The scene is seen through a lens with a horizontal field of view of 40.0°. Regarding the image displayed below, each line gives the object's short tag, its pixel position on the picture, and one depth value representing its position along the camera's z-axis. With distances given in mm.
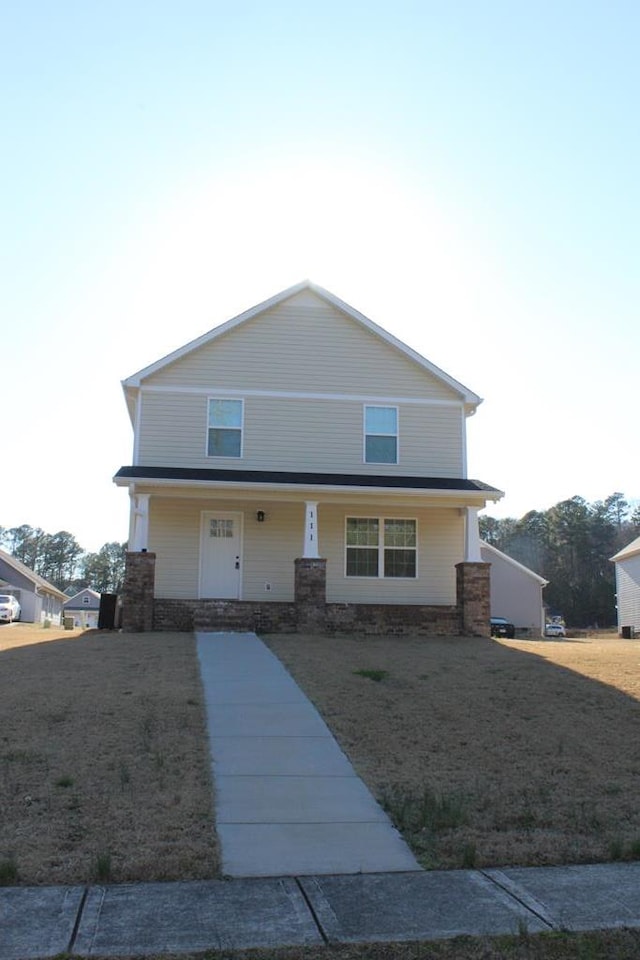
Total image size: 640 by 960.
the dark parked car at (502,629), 33000
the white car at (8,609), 37956
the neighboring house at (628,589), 37909
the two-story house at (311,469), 19328
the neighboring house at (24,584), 48688
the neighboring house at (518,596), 40250
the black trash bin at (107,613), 20328
